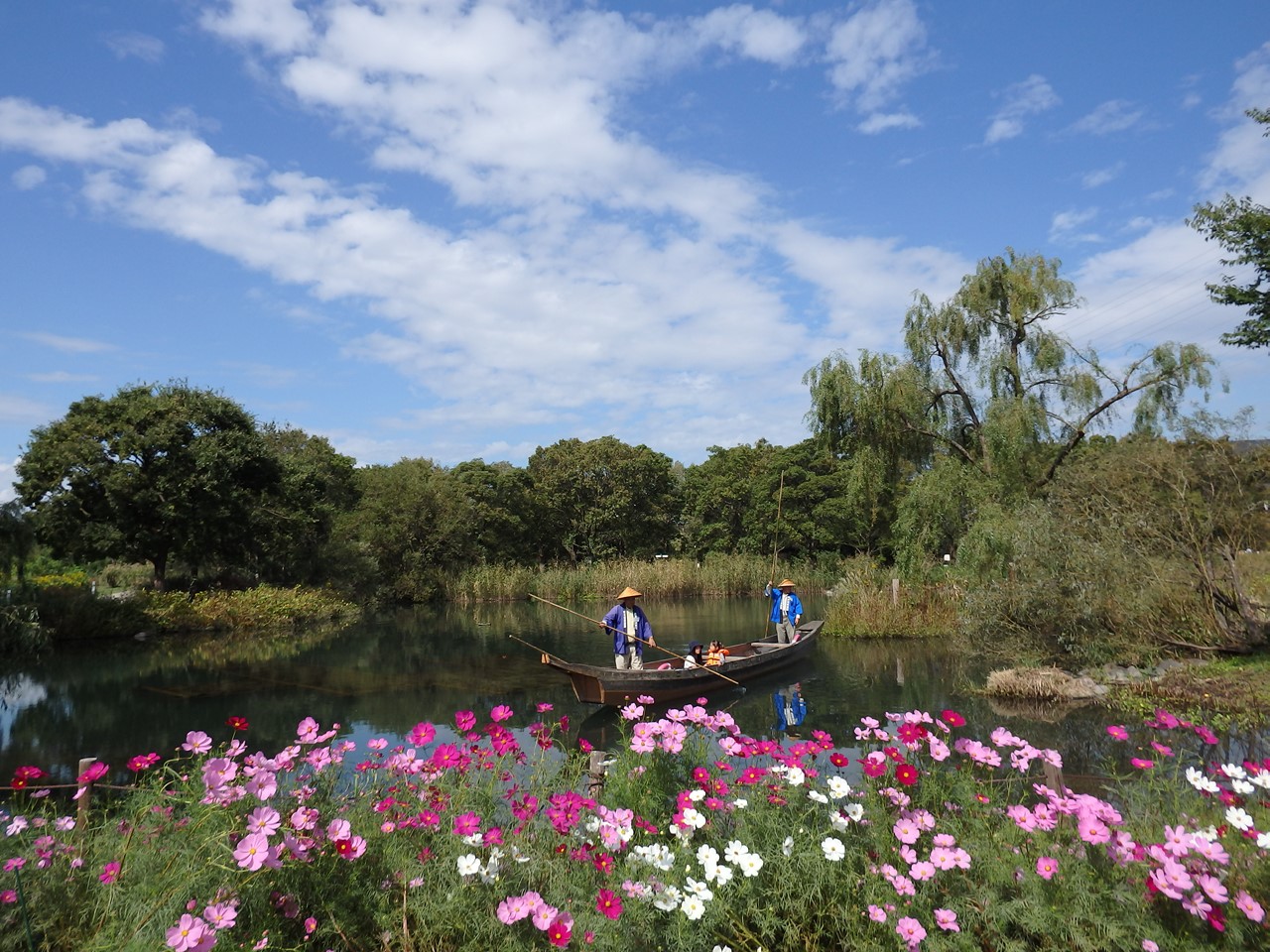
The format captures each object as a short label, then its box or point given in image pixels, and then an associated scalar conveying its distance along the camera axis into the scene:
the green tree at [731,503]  36.34
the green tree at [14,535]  15.48
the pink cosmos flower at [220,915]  2.13
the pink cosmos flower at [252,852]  2.26
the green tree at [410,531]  33.84
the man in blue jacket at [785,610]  16.17
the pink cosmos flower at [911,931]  2.53
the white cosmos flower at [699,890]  2.50
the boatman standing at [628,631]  12.44
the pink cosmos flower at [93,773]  3.02
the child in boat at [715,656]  13.00
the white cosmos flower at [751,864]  2.62
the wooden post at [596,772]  4.54
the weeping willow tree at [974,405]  16.19
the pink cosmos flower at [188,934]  2.03
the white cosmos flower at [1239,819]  2.75
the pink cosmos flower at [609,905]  2.44
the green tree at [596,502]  39.97
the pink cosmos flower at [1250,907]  2.42
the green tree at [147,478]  21.61
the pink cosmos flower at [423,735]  3.64
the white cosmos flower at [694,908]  2.52
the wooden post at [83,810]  3.39
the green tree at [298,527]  26.73
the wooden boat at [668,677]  11.27
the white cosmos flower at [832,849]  2.78
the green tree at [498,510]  36.78
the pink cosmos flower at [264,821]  2.36
